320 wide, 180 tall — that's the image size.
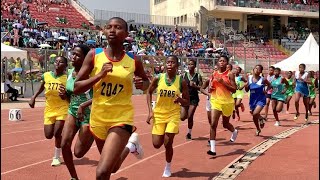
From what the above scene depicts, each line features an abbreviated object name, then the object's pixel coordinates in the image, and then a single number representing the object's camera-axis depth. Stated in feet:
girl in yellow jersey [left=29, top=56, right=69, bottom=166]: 23.90
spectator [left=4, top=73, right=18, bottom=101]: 71.00
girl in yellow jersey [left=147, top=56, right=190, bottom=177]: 22.39
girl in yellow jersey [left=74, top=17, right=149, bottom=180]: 14.62
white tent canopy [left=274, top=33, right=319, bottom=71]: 77.15
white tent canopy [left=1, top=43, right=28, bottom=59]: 64.36
